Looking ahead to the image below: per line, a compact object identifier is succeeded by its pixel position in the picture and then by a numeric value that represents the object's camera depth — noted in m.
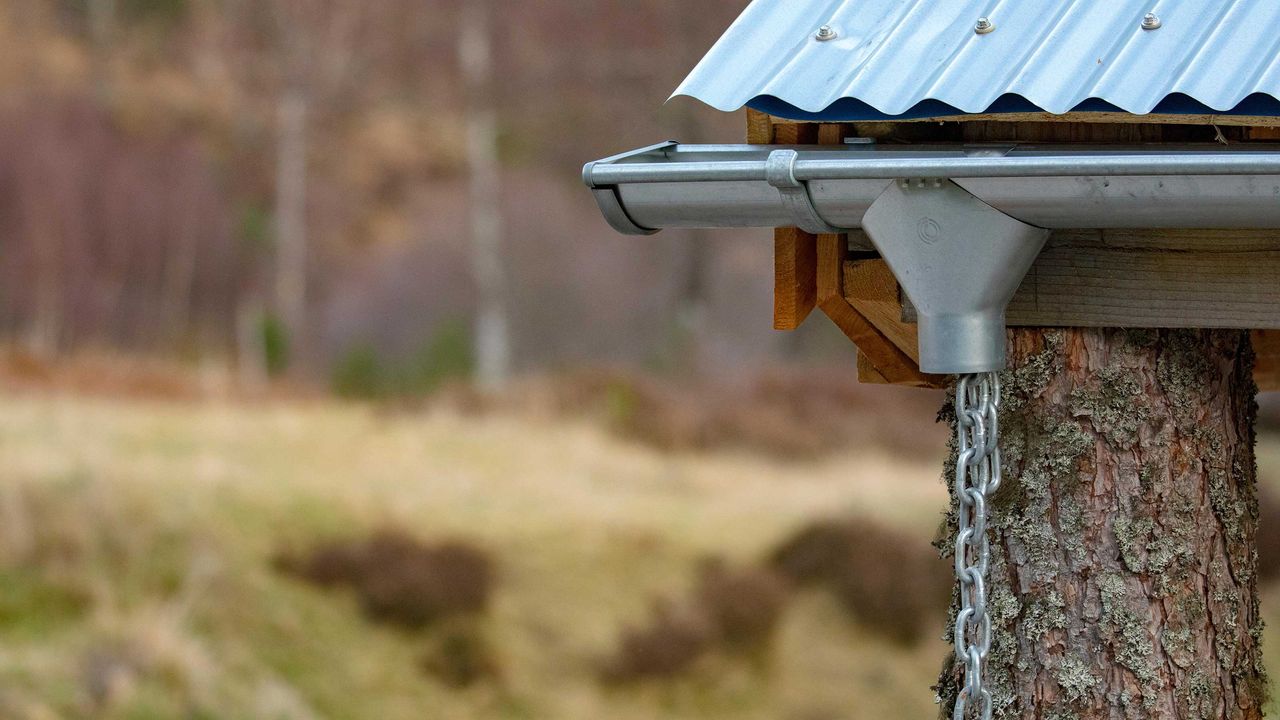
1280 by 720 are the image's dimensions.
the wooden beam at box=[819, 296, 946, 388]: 4.26
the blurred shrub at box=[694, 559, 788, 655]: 18.12
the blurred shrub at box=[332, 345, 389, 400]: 28.98
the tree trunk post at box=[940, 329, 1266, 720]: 3.82
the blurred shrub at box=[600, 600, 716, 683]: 17.34
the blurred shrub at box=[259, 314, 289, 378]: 31.47
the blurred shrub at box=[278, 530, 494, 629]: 17.73
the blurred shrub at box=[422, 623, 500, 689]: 17.05
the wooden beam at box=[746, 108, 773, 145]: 3.94
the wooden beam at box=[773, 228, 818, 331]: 4.06
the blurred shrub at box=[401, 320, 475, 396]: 29.56
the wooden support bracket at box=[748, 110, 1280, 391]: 3.60
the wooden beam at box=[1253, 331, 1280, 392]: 5.09
